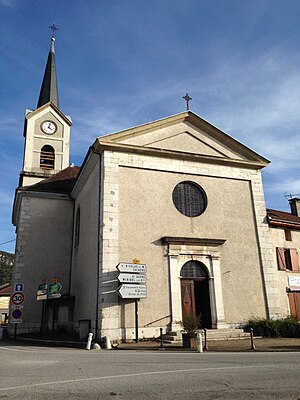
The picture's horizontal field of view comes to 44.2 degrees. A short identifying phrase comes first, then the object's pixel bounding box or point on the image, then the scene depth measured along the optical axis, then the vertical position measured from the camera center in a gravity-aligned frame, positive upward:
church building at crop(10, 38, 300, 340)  13.81 +3.55
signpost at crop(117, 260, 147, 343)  13.05 +1.51
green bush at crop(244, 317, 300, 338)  14.22 -0.16
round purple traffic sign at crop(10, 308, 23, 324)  14.84 +0.54
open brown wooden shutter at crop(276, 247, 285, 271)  17.70 +2.99
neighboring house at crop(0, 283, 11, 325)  39.88 +2.73
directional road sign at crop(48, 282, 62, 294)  14.07 +1.51
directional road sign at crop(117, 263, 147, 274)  13.22 +2.05
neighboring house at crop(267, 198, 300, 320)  17.30 +2.92
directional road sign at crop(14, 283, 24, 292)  15.64 +1.70
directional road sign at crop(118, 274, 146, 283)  13.13 +1.67
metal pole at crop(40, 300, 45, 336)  16.65 +0.30
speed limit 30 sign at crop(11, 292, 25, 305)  14.74 +1.21
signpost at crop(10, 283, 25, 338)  14.76 +1.02
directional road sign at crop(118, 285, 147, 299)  13.02 +1.21
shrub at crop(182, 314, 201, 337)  12.20 +0.04
